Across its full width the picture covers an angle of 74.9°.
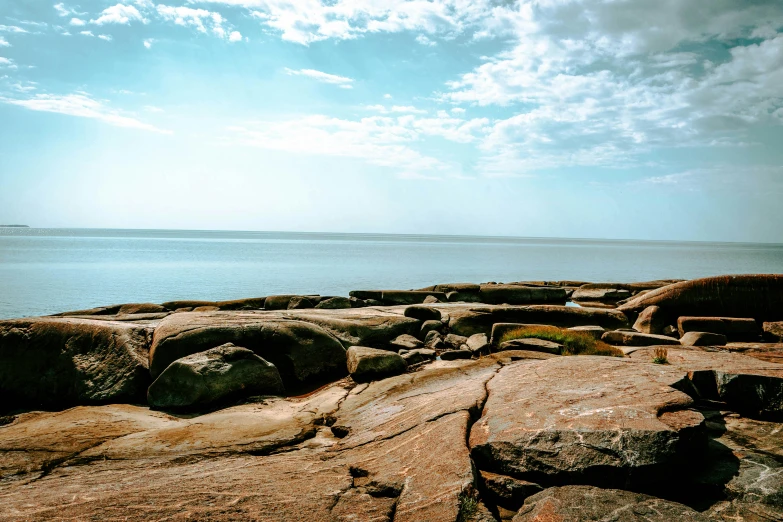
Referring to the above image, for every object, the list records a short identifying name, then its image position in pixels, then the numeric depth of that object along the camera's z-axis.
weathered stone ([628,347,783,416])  4.82
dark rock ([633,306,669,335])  11.15
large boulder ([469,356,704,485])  3.55
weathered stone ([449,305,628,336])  11.72
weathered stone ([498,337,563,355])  7.93
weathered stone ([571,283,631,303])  18.75
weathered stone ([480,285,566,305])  16.98
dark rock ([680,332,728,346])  8.48
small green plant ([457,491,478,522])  3.22
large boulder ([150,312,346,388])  8.17
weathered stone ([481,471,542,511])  3.58
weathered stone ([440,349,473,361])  8.52
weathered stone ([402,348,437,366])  8.52
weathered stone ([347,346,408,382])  7.76
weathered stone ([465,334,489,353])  9.13
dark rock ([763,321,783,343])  9.39
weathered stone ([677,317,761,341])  9.58
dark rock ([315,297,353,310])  14.78
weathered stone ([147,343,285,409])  7.05
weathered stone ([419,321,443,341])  11.05
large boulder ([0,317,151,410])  7.60
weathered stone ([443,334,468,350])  10.02
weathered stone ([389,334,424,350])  9.77
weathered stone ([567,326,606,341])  9.12
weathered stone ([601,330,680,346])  8.44
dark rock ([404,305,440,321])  11.80
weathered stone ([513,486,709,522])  3.07
